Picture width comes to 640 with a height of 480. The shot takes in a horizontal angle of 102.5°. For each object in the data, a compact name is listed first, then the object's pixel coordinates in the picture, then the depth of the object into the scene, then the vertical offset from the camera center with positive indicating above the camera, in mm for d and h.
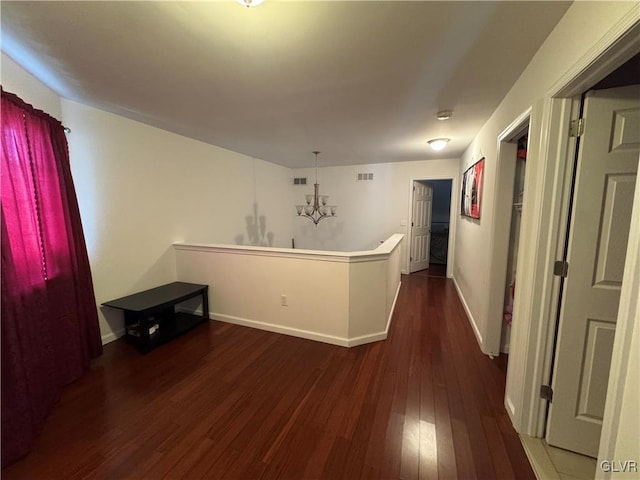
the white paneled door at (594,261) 1274 -267
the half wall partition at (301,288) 2623 -847
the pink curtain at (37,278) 1470 -467
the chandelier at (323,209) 5199 +56
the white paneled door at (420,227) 5347 -351
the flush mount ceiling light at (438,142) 3398 +907
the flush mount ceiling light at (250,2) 1125 +928
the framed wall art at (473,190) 2991 +275
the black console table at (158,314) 2551 -1131
